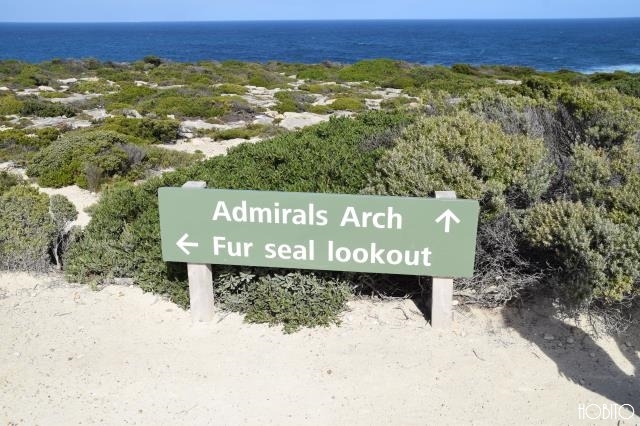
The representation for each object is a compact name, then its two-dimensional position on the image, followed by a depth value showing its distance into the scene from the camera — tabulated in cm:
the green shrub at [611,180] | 470
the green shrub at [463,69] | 4292
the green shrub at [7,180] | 979
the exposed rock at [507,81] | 3458
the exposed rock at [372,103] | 2347
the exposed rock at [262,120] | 1879
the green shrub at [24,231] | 604
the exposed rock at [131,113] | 1984
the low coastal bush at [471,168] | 524
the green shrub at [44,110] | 2048
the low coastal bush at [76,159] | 1095
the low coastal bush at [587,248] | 421
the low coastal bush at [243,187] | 497
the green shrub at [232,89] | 2703
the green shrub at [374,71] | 3734
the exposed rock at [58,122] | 1824
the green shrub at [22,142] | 1328
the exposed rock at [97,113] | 1992
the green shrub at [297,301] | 489
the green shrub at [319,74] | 3786
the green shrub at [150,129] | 1553
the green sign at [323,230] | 434
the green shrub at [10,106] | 2039
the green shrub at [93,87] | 2903
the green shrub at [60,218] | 642
